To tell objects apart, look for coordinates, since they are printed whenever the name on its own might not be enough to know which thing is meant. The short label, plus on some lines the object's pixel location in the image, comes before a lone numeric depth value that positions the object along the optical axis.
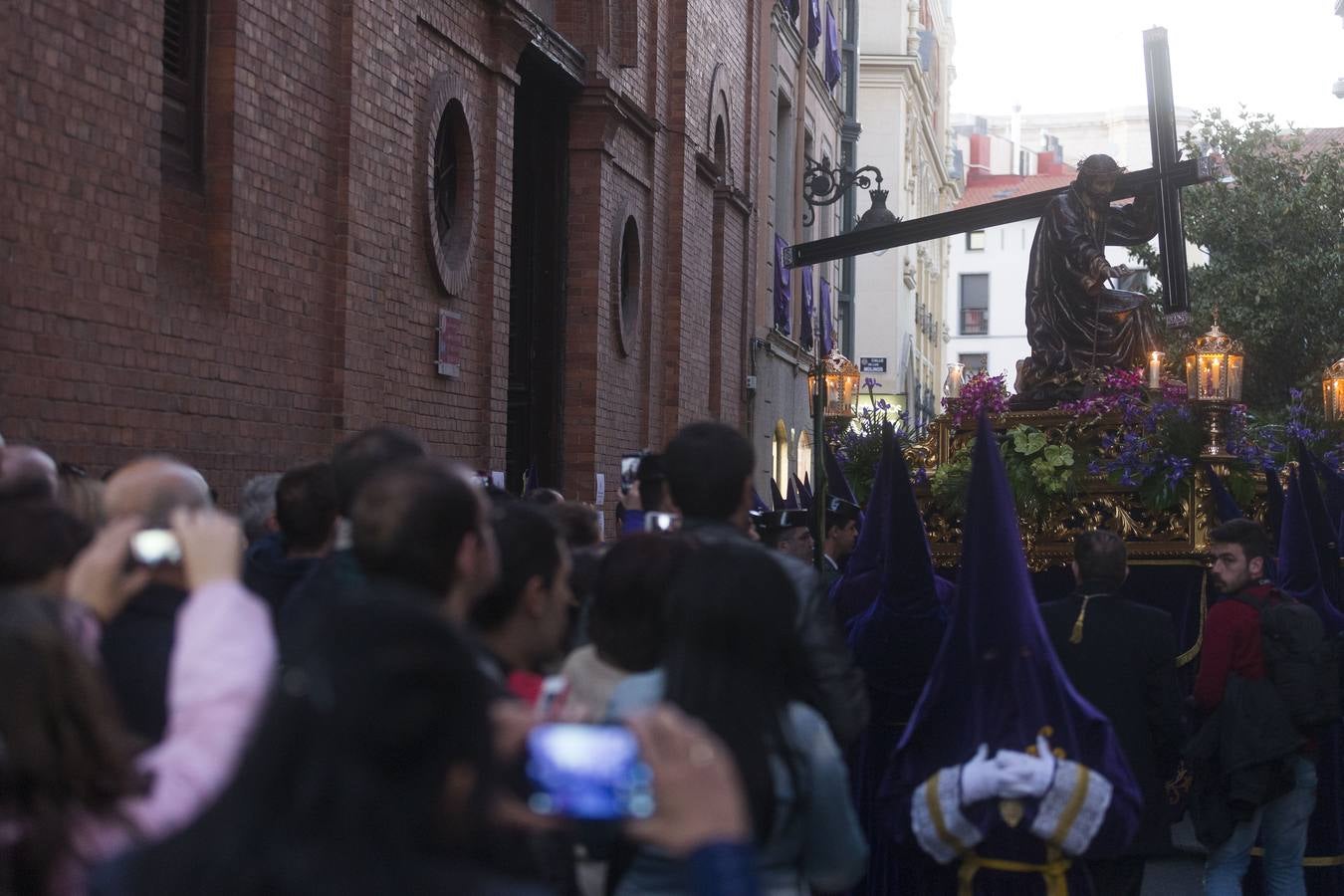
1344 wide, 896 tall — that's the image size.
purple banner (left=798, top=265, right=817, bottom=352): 30.69
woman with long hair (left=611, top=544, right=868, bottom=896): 3.13
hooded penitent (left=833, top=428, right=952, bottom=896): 7.35
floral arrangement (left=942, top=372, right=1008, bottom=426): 12.45
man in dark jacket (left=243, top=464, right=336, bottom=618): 5.14
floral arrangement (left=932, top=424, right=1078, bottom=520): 11.52
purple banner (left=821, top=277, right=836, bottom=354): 33.07
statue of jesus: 13.39
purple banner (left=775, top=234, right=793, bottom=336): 27.52
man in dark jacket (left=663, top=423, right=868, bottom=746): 4.66
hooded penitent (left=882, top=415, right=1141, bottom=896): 5.73
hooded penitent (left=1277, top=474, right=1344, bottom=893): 8.94
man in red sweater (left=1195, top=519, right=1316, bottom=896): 8.07
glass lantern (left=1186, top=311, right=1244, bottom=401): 11.31
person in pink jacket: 2.59
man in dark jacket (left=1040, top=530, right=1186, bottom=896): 7.14
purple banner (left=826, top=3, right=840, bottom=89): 33.34
